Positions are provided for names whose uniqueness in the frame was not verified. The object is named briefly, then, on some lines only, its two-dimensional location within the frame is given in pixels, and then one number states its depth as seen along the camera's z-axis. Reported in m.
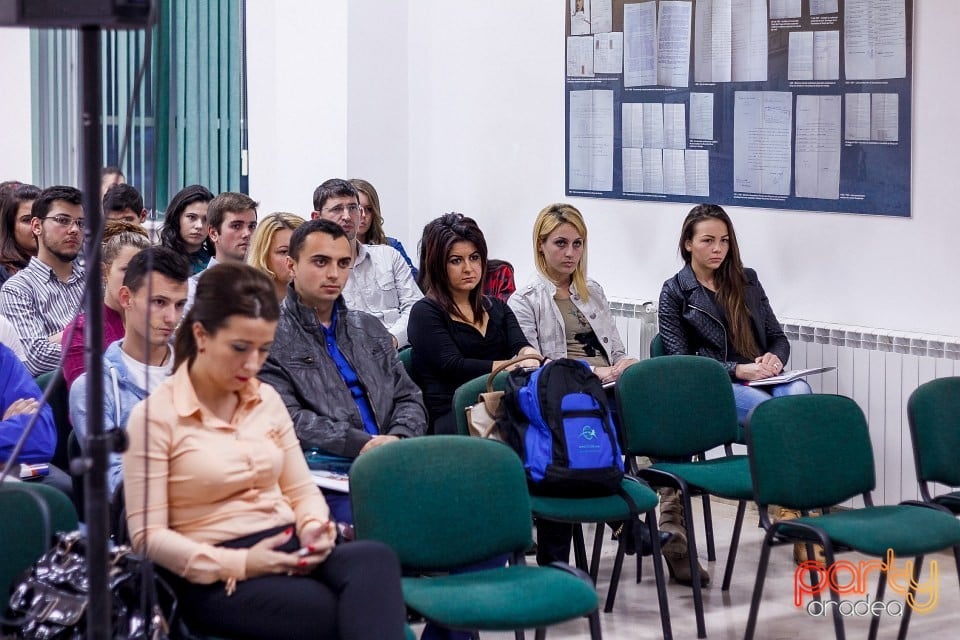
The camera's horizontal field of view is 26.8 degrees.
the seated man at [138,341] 4.95
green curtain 12.12
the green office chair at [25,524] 3.95
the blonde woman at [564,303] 7.40
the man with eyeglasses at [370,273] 8.30
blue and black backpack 5.51
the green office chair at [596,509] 5.45
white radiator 7.22
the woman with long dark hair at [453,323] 6.74
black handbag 3.64
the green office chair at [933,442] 5.89
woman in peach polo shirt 3.93
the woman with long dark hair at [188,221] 8.50
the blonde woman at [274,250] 6.80
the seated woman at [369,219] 8.92
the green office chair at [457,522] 4.38
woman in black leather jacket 7.56
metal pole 3.10
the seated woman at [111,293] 6.02
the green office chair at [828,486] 5.19
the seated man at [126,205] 8.45
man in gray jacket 5.32
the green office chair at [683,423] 6.10
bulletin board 7.48
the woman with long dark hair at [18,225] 8.02
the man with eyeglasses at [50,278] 6.99
